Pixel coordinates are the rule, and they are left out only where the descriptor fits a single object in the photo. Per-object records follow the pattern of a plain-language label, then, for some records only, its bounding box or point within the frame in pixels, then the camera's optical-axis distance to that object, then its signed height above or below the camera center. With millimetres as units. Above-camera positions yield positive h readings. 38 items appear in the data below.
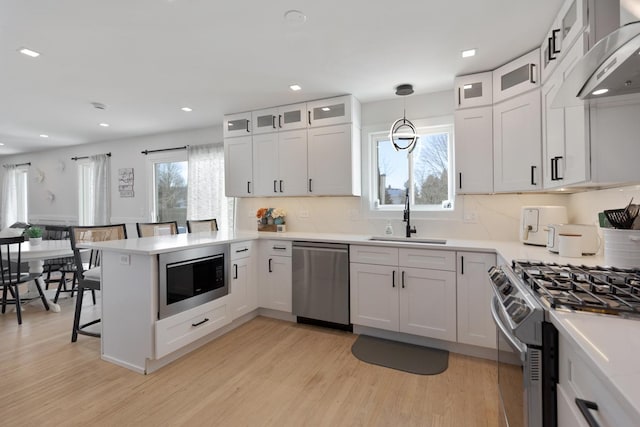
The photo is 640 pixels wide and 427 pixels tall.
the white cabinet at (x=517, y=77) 2256 +1063
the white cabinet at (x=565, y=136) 1596 +443
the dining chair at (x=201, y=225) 3637 -165
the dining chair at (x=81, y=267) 2613 -474
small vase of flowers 3764 -76
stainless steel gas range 978 -379
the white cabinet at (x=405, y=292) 2500 -713
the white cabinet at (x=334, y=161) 3253 +563
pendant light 2977 +861
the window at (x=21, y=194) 6754 +447
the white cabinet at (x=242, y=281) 2955 -700
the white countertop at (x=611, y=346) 563 -327
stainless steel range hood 989 +551
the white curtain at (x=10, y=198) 6781 +359
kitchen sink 2919 -291
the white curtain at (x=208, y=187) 4402 +380
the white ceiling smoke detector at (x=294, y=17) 1906 +1263
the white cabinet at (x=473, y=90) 2639 +1081
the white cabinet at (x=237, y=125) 3801 +1124
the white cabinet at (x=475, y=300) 2361 -710
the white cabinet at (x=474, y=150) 2631 +543
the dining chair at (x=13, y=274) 2973 -655
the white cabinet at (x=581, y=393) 608 -446
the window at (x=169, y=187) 4906 +422
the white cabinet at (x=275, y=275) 3166 -681
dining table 3175 -431
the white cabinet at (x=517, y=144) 2266 +525
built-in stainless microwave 2234 -538
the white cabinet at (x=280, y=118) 3479 +1119
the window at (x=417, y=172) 3215 +435
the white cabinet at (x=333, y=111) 3254 +1111
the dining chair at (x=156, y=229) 3297 -180
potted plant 3711 -266
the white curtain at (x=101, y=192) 5469 +388
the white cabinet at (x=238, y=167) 3809 +579
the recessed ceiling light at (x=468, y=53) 2339 +1244
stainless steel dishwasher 2885 -702
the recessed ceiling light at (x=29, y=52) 2327 +1267
